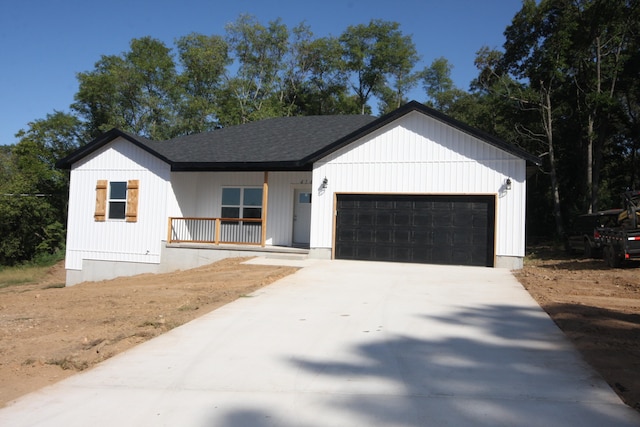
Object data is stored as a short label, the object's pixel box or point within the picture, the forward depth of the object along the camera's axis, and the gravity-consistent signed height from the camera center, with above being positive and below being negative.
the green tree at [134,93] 36.50 +9.91
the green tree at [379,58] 42.72 +15.14
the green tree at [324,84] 41.00 +12.55
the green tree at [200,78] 37.97 +12.01
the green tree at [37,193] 32.91 +1.86
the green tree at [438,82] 45.31 +14.47
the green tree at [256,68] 38.91 +13.19
